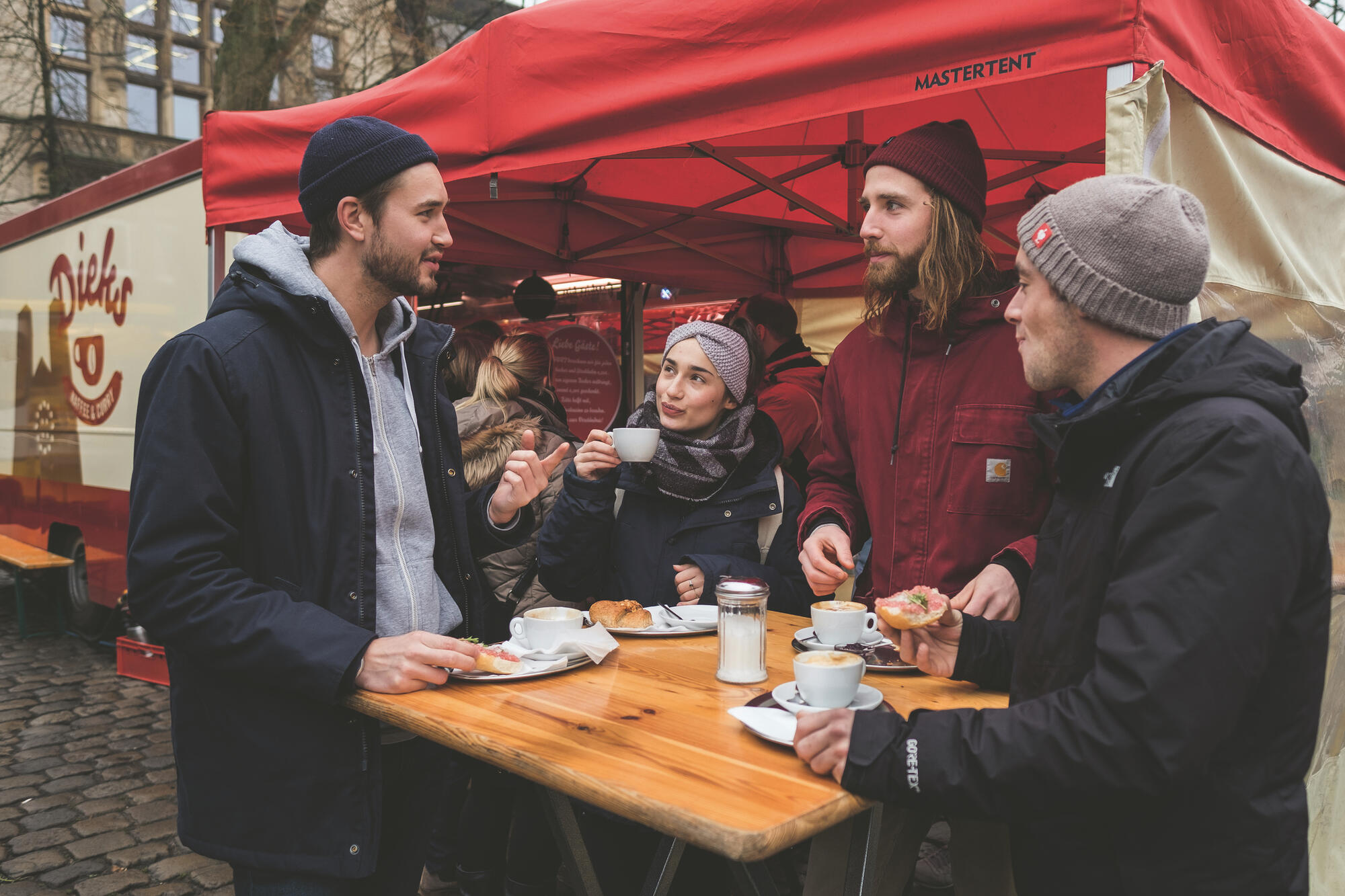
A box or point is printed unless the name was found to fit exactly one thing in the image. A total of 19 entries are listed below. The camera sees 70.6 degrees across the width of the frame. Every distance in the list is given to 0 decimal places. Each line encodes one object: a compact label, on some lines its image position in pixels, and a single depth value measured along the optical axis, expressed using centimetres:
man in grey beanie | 119
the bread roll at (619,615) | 237
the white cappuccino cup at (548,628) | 206
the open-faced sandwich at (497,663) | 184
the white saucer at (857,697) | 163
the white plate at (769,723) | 154
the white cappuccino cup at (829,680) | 159
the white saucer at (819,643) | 215
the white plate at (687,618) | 234
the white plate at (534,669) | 190
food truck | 593
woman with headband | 286
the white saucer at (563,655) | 206
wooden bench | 725
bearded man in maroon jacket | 239
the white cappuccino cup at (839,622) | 209
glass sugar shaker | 192
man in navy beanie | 173
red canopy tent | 216
